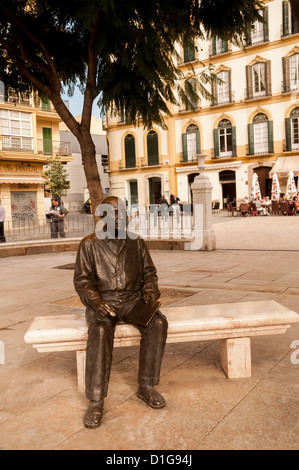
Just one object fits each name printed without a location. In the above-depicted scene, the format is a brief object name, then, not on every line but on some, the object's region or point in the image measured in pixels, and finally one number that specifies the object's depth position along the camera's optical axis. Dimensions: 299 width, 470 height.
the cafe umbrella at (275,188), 25.28
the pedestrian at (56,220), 14.36
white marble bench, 3.20
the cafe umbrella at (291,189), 24.47
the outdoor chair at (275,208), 23.99
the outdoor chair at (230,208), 25.09
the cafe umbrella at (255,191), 25.12
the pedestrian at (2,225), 13.20
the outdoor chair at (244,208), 23.98
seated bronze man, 2.94
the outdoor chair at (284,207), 22.93
